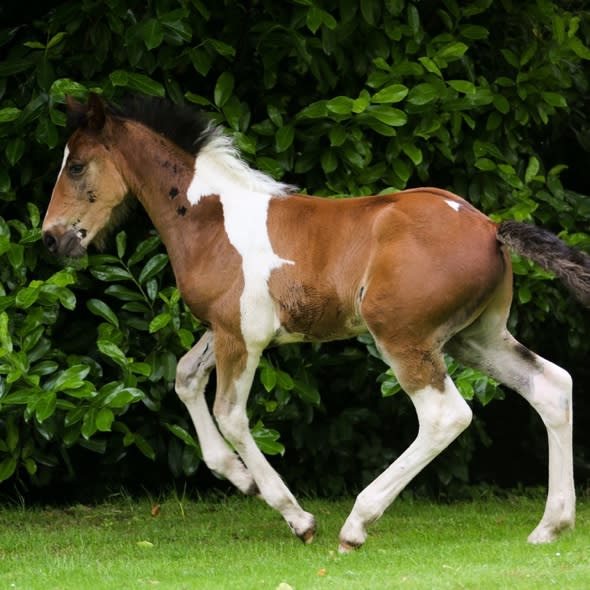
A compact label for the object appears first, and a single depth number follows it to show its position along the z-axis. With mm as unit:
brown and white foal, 13383
